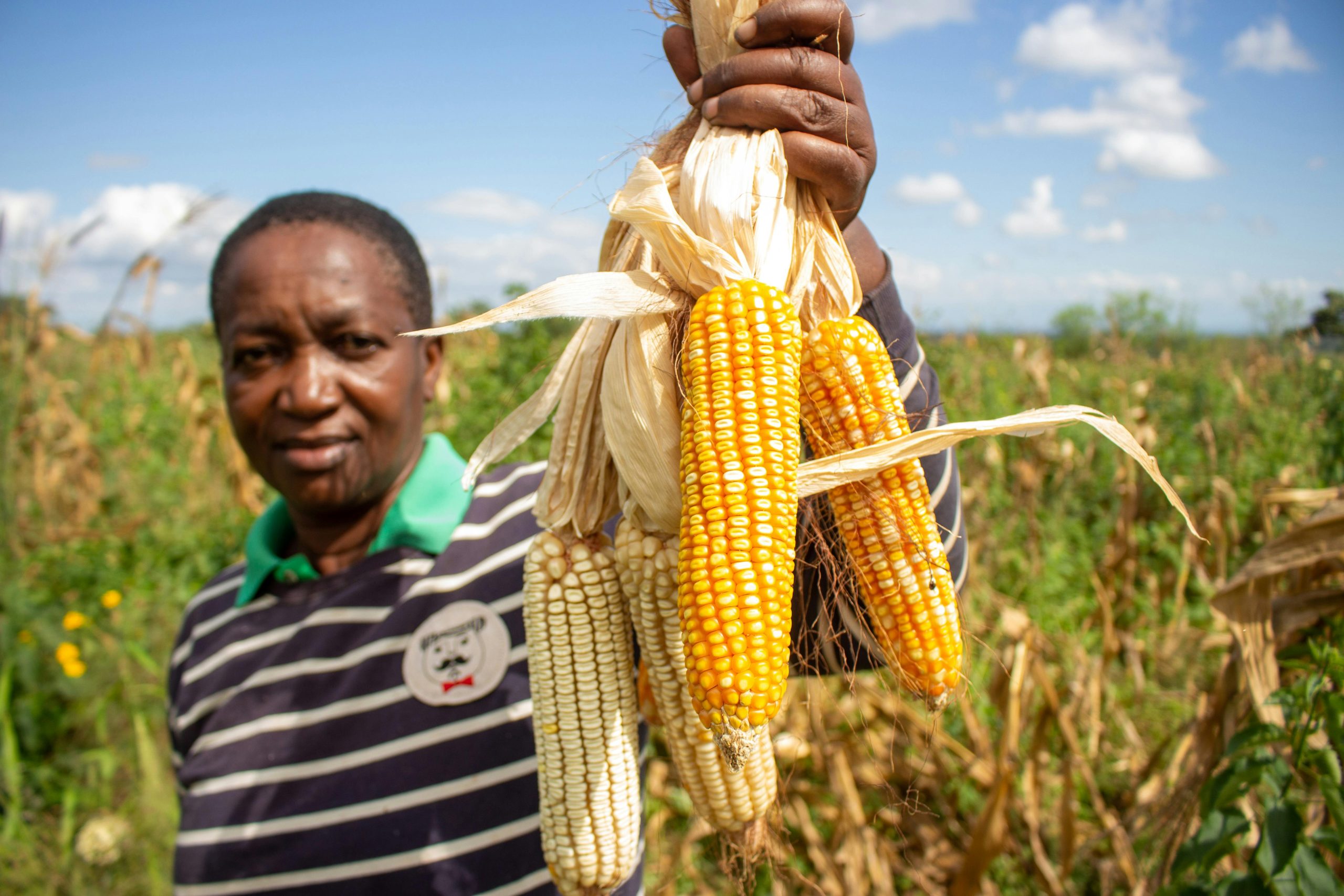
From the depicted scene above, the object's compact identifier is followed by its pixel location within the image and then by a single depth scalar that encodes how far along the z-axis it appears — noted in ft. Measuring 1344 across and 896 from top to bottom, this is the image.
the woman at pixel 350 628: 1.83
